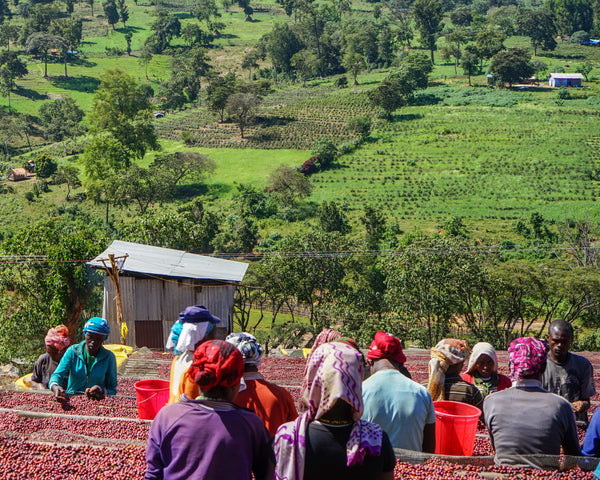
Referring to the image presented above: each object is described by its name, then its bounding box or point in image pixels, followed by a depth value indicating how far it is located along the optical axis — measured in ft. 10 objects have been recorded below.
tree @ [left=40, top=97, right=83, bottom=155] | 264.52
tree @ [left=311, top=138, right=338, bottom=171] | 215.10
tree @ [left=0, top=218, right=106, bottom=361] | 80.89
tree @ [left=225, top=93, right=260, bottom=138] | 261.44
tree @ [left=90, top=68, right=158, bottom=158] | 215.72
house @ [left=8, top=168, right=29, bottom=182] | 213.25
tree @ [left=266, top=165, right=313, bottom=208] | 186.91
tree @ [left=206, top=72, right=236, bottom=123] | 265.13
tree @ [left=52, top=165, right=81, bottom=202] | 203.21
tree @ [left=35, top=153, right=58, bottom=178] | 209.26
